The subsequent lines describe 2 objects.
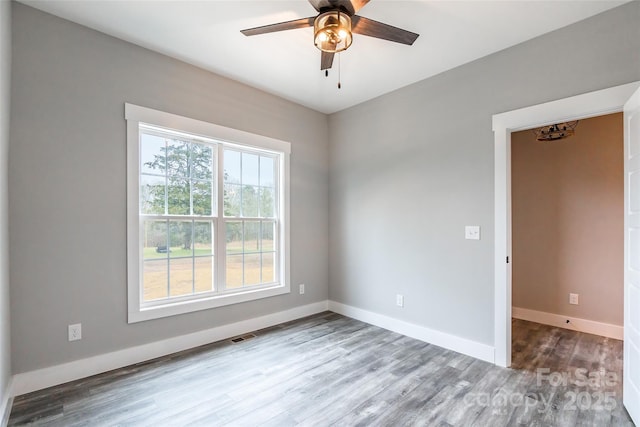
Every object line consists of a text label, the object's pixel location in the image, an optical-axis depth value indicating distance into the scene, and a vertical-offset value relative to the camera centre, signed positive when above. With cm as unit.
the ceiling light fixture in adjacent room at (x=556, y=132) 328 +91
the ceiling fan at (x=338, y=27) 178 +119
